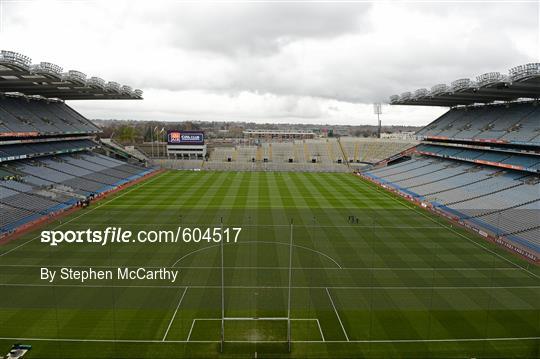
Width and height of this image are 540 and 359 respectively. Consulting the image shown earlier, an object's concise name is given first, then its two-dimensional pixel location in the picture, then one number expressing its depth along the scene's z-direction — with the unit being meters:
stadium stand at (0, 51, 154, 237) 33.81
